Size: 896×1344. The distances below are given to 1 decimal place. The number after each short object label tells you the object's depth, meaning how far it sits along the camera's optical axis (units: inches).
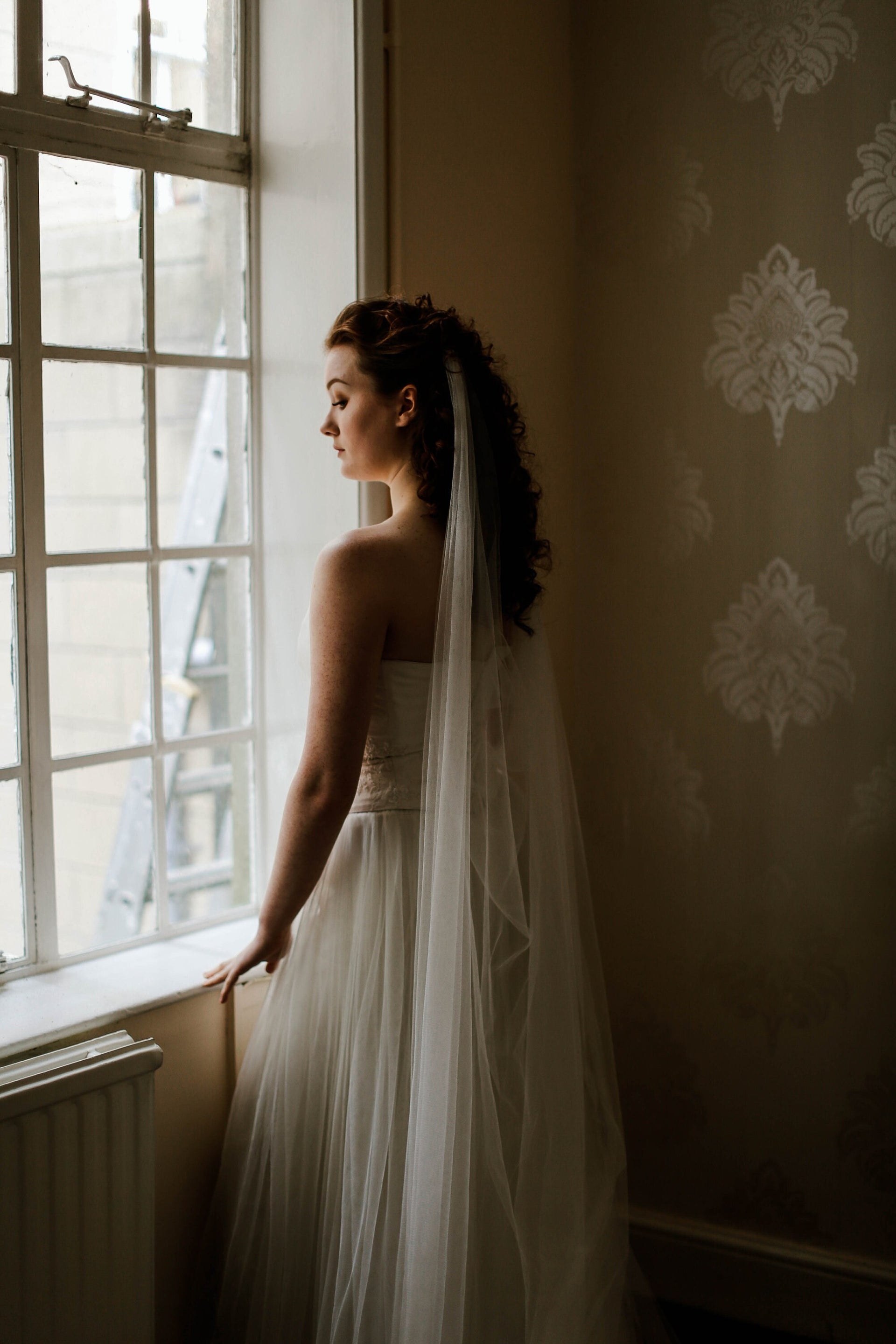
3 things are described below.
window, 66.3
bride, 57.8
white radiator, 52.3
